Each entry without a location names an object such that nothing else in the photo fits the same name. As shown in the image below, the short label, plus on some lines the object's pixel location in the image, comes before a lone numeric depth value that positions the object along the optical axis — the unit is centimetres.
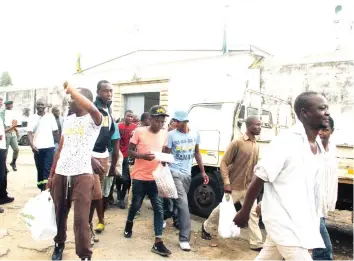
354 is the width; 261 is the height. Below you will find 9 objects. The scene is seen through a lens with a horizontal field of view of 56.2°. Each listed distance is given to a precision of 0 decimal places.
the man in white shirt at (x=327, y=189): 300
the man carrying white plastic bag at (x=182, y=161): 383
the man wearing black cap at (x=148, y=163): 374
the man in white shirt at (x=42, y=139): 521
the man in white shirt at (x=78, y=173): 282
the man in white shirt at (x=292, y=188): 191
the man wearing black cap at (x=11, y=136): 705
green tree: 4909
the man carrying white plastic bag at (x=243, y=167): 404
